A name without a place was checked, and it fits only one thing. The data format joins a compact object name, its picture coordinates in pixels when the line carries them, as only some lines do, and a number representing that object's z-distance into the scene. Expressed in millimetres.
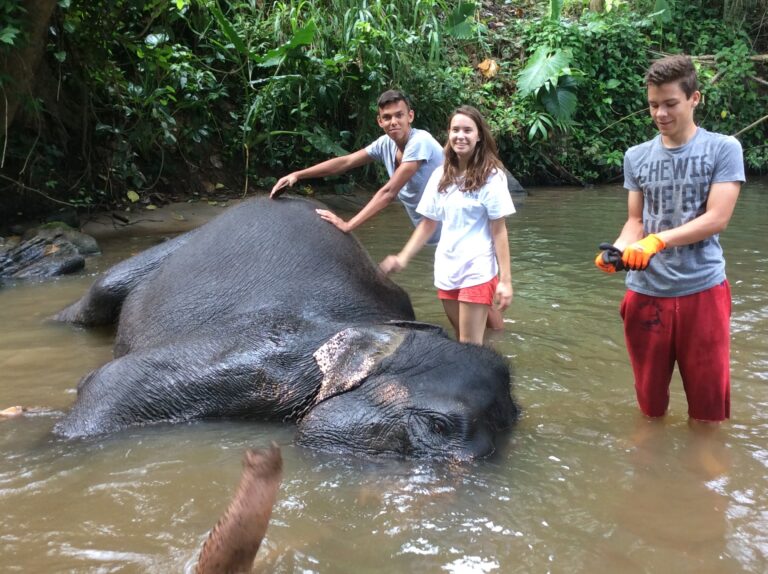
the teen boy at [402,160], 4891
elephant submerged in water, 3143
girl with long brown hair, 4060
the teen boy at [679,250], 3025
